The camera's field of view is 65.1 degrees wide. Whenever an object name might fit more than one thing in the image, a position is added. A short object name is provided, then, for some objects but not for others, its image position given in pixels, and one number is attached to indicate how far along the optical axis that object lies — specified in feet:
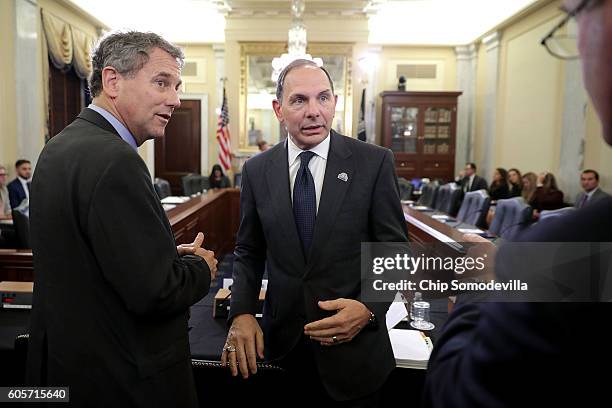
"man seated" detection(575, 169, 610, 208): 19.26
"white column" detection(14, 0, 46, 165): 21.75
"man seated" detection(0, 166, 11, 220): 19.55
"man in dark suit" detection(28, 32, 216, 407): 3.33
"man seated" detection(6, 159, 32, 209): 20.15
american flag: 30.22
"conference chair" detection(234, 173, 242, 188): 30.59
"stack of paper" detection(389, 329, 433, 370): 5.24
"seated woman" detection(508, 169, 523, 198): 25.78
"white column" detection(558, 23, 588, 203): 21.77
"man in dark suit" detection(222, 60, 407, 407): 4.24
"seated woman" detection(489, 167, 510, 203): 26.40
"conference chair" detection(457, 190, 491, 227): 19.38
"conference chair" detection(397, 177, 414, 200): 27.58
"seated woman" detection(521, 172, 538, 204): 22.81
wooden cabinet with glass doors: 34.40
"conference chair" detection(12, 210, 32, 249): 12.78
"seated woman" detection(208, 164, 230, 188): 29.71
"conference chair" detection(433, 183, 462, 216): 23.50
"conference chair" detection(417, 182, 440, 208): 26.50
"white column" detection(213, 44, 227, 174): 36.19
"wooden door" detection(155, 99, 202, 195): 37.19
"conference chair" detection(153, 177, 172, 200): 24.93
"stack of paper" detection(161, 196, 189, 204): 21.29
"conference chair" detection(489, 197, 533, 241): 15.50
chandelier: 23.57
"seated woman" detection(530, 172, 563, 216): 21.75
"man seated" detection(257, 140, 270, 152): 30.03
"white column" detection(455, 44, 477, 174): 35.50
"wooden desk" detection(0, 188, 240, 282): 11.39
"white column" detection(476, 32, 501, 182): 31.40
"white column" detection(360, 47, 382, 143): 35.47
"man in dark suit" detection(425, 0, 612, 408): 1.32
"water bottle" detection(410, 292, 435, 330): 6.35
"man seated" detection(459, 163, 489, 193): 29.32
